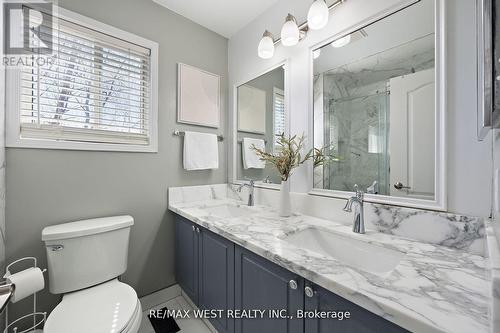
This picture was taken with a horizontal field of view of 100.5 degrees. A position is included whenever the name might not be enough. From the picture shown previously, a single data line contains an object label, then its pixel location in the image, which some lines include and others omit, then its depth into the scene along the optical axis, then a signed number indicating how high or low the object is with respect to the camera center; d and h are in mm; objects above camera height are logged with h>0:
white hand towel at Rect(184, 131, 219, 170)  1755 +134
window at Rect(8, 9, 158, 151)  1225 +496
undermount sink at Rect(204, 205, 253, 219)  1654 -363
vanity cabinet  655 -543
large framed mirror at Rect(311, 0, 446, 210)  923 +298
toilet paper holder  1073 -850
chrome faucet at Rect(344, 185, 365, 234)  1022 -222
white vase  1355 -234
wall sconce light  1194 +886
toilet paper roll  949 -549
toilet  912 -636
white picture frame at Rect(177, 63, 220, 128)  1769 +627
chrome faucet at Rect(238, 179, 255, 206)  1689 -208
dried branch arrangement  1339 +64
